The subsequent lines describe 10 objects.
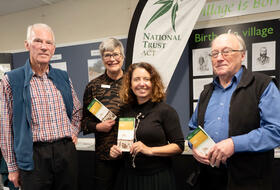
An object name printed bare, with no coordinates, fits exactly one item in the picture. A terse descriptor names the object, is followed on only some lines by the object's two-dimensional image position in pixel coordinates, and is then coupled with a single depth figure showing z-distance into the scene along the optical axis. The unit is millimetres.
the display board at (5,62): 3061
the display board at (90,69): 2223
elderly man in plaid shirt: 1277
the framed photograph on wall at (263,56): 1868
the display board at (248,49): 1864
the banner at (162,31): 1962
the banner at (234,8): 1872
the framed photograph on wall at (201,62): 2104
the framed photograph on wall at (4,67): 3066
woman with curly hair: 1254
